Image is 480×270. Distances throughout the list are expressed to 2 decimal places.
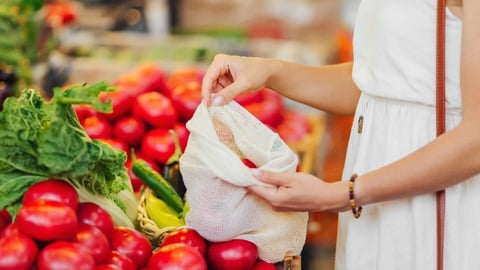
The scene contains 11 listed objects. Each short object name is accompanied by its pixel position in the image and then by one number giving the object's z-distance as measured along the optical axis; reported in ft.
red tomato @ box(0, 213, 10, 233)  4.47
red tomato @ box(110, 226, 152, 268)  4.59
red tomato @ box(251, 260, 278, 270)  4.85
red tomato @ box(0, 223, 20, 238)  4.21
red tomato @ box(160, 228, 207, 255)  4.77
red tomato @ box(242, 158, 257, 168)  4.83
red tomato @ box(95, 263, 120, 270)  4.26
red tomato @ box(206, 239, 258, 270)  4.76
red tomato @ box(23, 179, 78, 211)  4.36
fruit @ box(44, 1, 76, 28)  11.13
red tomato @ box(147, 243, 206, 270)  4.45
